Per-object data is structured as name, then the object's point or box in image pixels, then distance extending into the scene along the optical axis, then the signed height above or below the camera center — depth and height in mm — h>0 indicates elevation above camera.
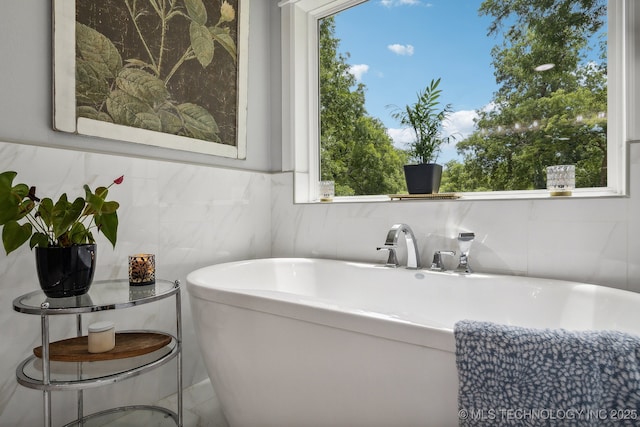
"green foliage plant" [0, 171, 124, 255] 1036 -20
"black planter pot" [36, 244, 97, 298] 1097 -177
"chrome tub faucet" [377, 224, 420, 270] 1772 -187
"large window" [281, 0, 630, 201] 1663 +622
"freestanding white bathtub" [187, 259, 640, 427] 921 -389
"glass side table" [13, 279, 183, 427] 1029 -472
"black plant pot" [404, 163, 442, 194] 1896 +159
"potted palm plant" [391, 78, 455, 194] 2064 +465
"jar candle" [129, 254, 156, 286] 1324 -214
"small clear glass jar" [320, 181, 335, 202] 2285 +108
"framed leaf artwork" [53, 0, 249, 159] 1421 +603
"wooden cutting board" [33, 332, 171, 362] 1135 -447
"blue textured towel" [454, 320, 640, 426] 733 -335
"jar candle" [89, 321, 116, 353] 1188 -405
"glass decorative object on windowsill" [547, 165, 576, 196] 1575 +123
